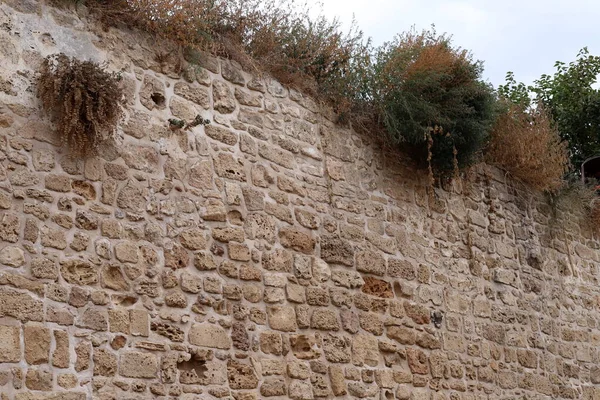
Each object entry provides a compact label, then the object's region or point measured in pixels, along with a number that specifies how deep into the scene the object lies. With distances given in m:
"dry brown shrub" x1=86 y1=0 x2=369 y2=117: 5.92
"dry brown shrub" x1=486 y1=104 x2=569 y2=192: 8.40
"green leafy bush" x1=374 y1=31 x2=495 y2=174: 7.31
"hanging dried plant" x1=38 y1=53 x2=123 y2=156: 5.17
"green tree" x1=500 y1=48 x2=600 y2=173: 10.80
